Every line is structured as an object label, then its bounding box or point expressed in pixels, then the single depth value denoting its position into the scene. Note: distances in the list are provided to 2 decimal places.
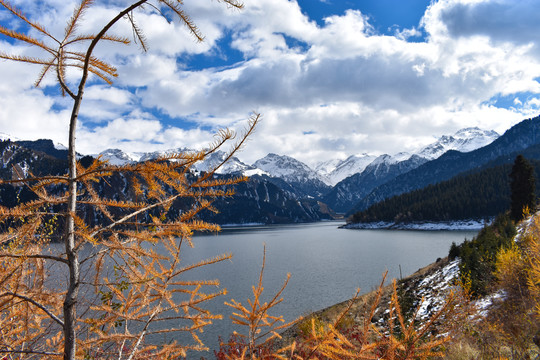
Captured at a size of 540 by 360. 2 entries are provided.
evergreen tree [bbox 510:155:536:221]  38.88
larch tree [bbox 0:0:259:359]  2.57
